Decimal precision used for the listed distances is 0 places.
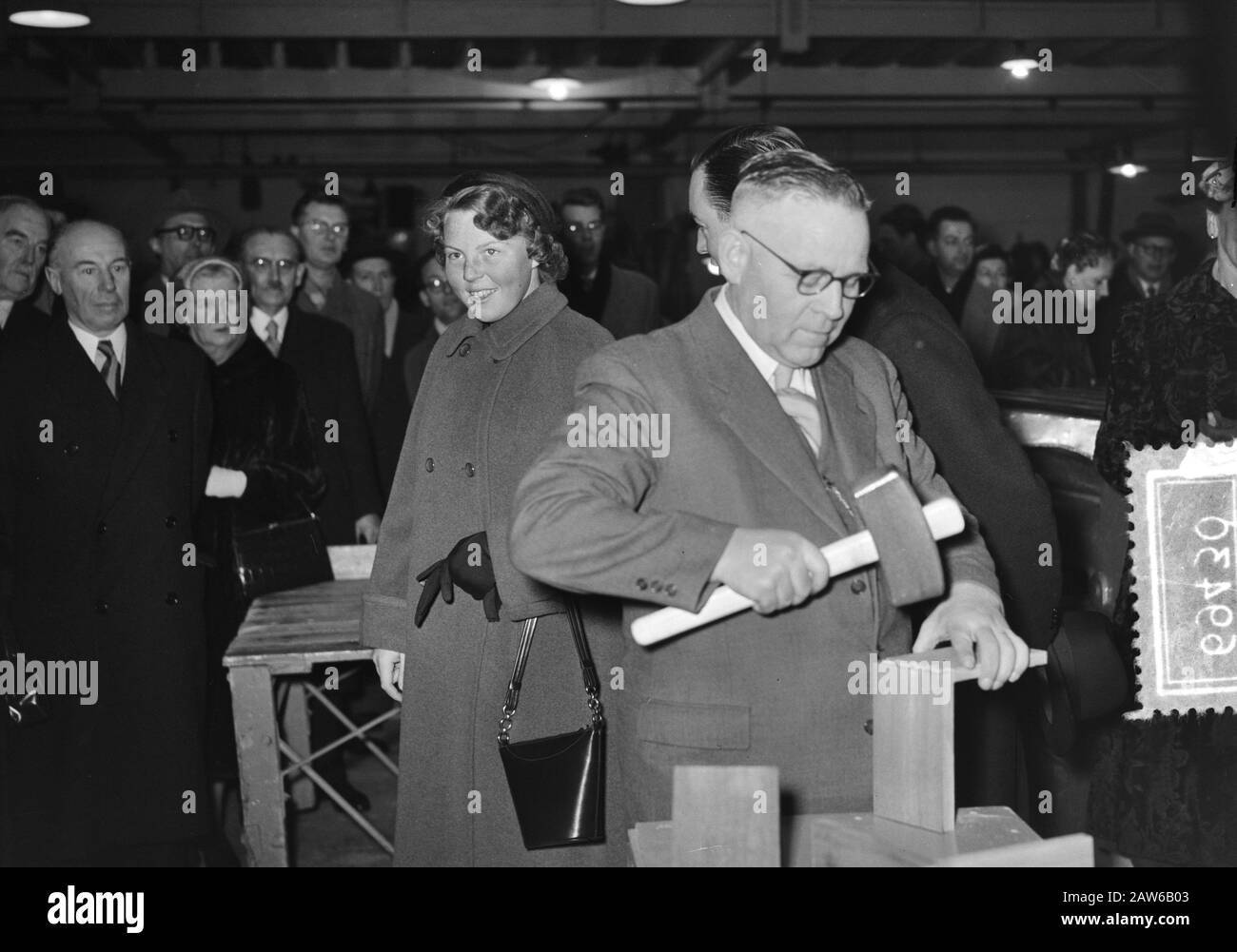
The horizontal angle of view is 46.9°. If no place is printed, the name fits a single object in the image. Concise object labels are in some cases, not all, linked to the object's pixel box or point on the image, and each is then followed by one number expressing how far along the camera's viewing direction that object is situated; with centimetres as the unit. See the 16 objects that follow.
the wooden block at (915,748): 156
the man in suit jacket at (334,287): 534
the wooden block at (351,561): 421
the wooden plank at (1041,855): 151
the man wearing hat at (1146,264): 744
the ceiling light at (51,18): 678
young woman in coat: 269
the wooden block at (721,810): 144
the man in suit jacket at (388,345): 532
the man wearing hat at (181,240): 514
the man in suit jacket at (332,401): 446
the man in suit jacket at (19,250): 414
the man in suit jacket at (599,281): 532
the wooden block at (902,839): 154
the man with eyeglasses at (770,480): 181
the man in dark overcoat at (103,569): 349
